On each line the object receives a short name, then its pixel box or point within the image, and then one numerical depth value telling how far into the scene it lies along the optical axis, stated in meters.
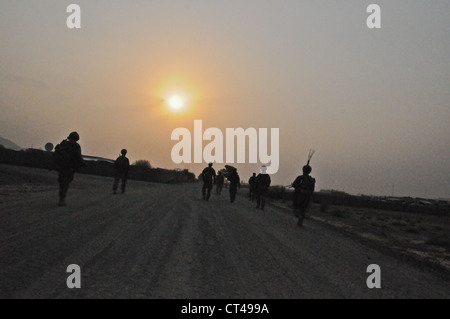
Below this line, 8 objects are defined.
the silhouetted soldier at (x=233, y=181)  28.12
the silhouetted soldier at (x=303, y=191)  16.14
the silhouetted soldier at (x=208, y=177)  25.72
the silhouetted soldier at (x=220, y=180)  38.69
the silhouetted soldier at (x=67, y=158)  15.43
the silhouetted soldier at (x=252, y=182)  34.53
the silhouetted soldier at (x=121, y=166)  24.48
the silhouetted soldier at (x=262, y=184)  24.27
